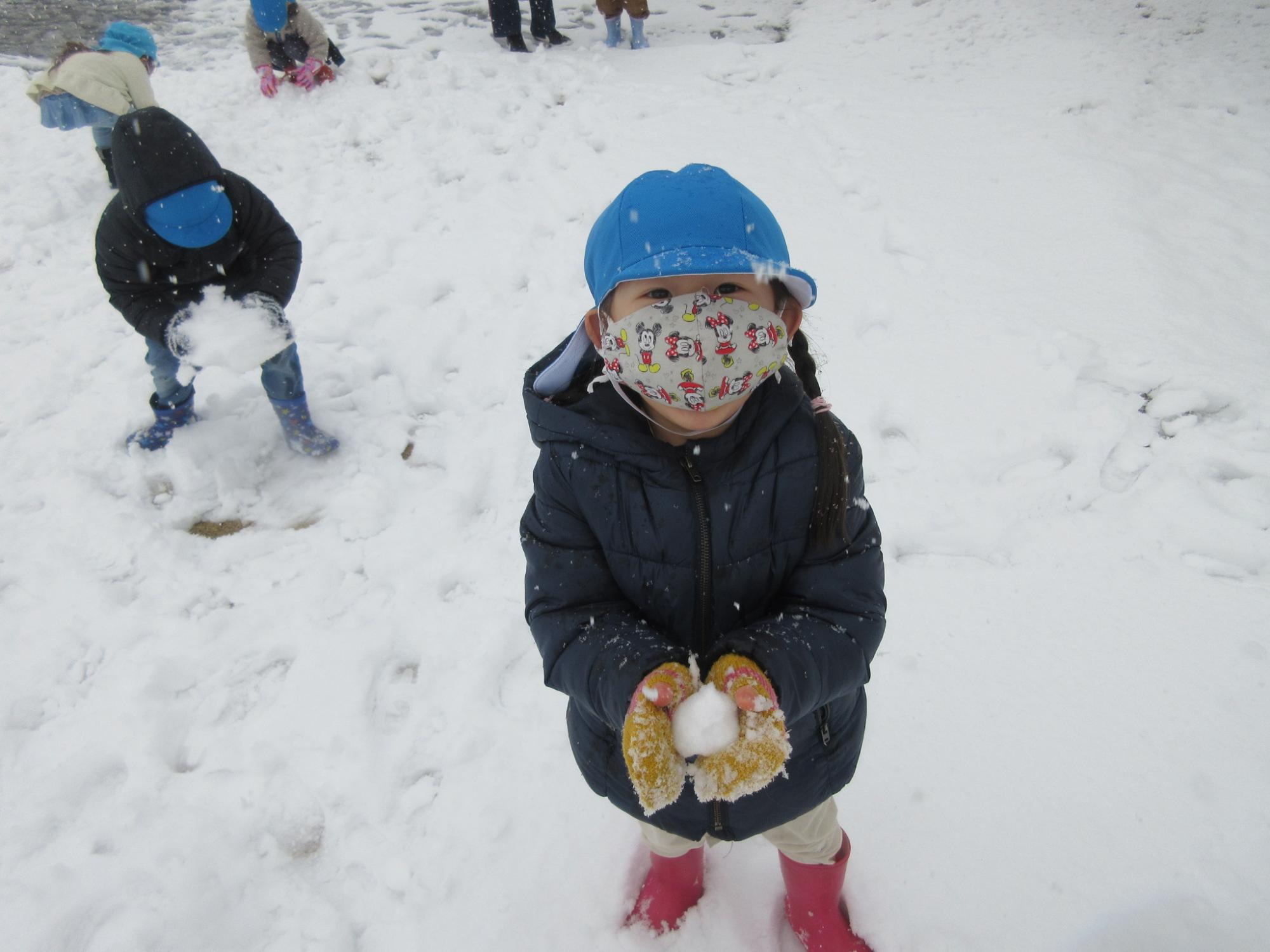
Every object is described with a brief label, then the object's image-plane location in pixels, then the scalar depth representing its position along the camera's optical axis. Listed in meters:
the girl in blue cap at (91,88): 4.52
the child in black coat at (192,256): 2.53
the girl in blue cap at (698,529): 1.13
